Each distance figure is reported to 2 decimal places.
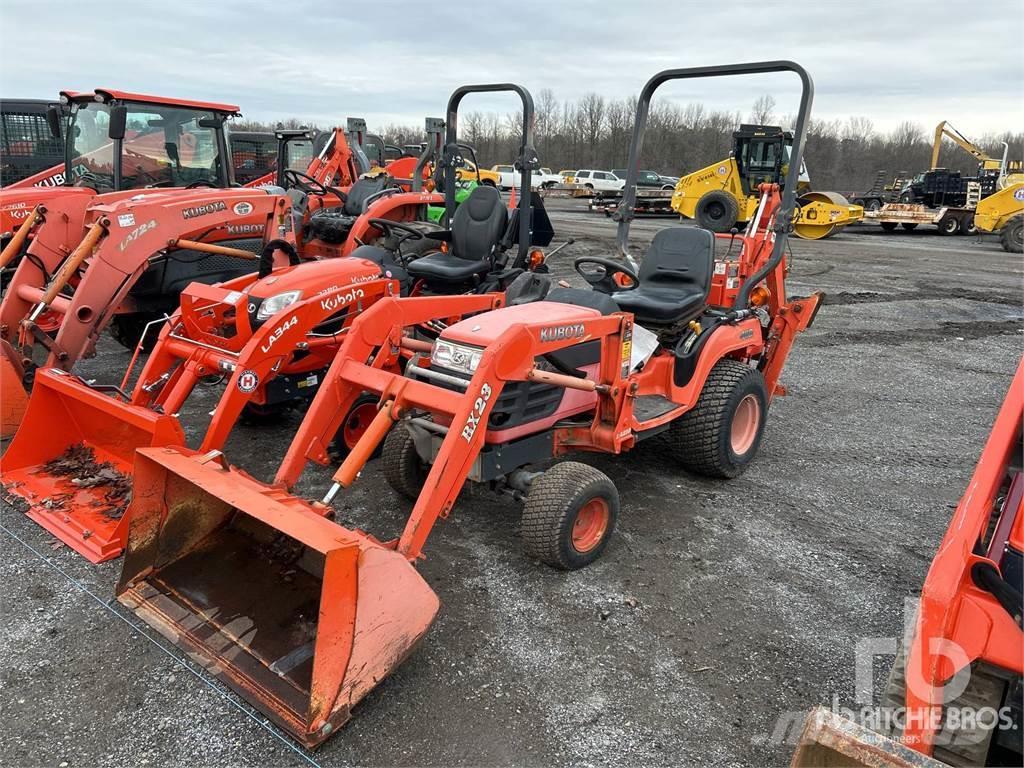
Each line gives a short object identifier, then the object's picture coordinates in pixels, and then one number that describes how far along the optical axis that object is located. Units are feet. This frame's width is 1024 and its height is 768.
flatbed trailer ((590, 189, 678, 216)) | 80.48
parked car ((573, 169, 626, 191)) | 116.98
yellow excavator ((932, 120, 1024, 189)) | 65.82
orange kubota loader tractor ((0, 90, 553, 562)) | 11.91
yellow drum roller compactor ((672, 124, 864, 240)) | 59.67
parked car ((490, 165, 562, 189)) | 107.14
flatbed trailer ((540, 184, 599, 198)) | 107.45
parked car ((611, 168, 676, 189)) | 100.37
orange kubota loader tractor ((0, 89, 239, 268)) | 22.25
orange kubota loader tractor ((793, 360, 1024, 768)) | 5.68
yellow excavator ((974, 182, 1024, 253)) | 59.06
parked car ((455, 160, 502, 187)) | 77.33
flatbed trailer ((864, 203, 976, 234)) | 70.95
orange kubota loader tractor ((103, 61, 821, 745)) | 8.01
